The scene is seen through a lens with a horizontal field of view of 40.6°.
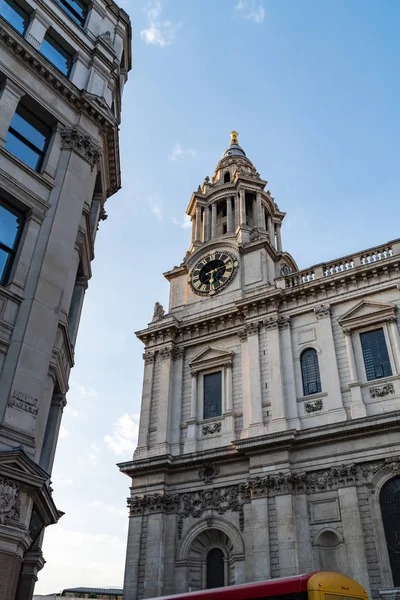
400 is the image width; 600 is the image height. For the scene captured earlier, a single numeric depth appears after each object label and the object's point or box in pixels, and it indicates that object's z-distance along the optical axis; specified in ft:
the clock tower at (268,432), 80.23
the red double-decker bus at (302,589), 41.42
